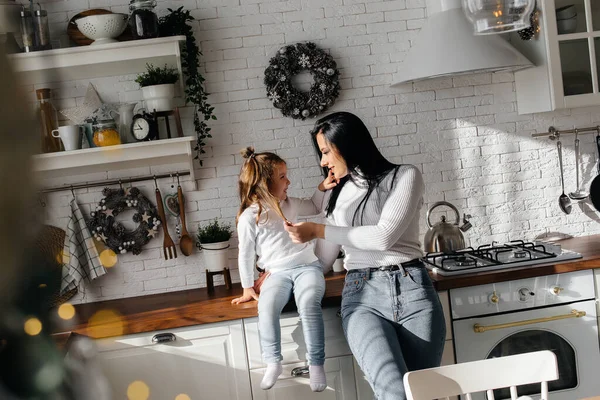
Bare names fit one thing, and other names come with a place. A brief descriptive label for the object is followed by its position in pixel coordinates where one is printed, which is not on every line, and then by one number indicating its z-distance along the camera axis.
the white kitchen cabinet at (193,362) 3.18
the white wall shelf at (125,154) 3.34
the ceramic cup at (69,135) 3.36
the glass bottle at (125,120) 3.49
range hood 3.33
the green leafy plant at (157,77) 3.45
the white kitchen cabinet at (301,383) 3.21
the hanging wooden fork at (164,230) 3.67
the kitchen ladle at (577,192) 3.90
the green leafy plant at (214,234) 3.58
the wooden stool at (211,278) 3.55
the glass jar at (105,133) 3.37
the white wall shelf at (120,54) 3.30
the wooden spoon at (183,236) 3.67
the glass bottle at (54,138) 3.24
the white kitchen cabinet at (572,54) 3.46
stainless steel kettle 3.61
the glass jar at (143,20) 3.33
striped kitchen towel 3.59
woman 2.72
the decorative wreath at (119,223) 3.66
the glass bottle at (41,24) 2.85
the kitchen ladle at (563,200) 3.90
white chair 1.97
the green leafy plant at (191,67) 3.53
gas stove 3.27
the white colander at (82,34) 3.48
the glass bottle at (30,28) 2.93
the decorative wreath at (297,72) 3.66
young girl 3.02
